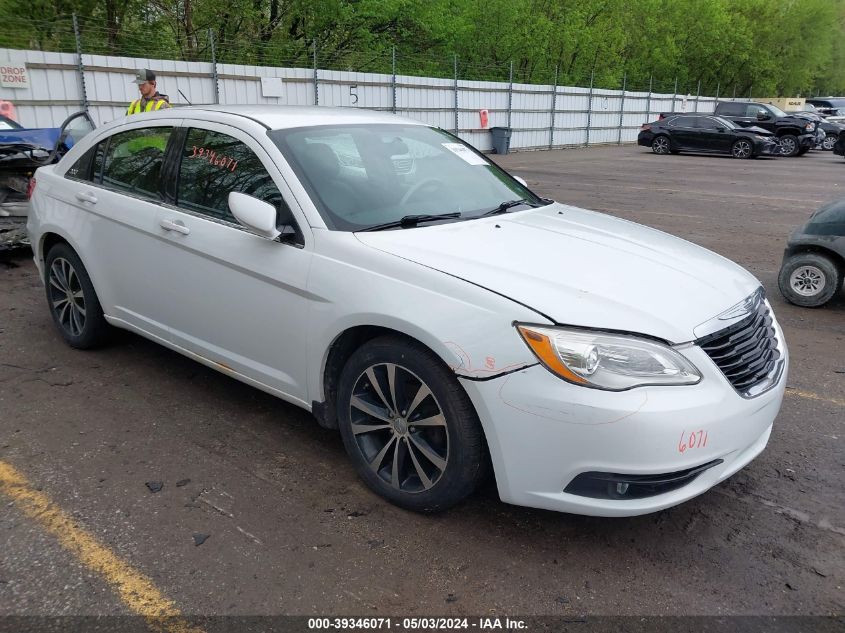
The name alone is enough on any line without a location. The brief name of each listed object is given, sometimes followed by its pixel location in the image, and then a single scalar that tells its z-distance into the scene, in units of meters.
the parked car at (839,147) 21.84
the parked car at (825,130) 27.99
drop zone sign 12.74
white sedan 2.59
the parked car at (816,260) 6.21
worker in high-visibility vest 7.73
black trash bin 24.83
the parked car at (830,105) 35.62
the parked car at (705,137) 24.38
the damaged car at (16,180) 7.02
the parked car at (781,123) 25.61
